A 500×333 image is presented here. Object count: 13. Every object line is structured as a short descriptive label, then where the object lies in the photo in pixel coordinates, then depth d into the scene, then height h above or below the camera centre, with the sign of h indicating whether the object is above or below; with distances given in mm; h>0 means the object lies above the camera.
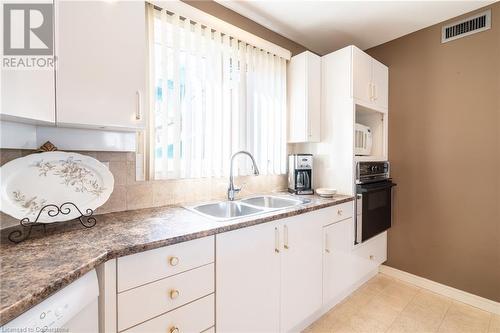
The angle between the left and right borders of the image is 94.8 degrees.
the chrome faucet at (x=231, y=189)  1780 -188
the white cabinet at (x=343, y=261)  1747 -810
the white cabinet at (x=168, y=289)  879 -520
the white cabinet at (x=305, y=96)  2115 +646
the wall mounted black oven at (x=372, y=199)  1987 -311
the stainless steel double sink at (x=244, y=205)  1643 -314
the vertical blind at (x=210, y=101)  1516 +497
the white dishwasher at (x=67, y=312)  563 -412
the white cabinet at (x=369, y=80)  2027 +804
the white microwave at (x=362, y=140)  2114 +238
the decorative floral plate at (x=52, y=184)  978 -93
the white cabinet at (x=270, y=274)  1164 -642
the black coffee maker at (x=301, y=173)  2115 -76
